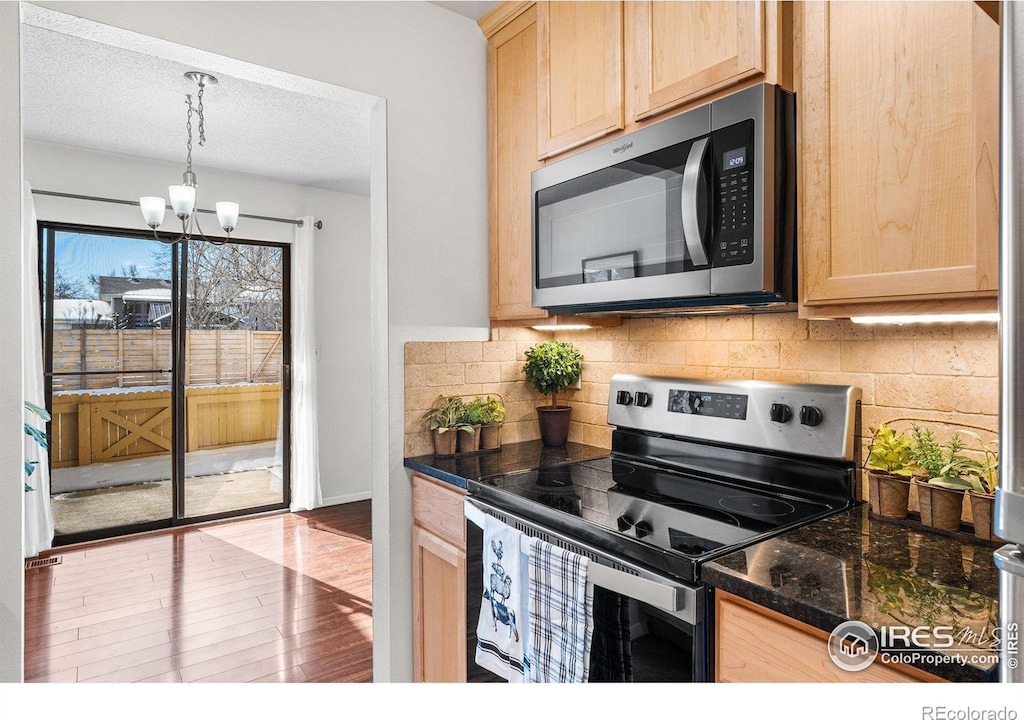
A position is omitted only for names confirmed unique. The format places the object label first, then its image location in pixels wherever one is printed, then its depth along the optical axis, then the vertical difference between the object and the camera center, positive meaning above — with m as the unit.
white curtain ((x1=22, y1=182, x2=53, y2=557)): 3.63 -0.20
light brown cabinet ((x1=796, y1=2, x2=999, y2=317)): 1.03 +0.37
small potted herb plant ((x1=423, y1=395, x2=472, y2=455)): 2.07 -0.25
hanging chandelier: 2.84 +0.80
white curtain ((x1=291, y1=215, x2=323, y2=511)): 4.72 -0.18
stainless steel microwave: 1.30 +0.34
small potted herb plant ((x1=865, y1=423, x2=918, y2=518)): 1.28 -0.27
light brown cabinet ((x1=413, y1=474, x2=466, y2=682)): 1.80 -0.75
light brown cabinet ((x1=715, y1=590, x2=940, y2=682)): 0.86 -0.48
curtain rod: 3.75 +1.02
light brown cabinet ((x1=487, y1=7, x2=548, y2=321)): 2.02 +0.68
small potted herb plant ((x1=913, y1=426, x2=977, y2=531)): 1.19 -0.27
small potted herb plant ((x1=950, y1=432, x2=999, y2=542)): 1.13 -0.27
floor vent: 3.49 -1.26
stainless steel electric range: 1.14 -0.38
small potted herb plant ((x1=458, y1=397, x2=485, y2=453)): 2.10 -0.28
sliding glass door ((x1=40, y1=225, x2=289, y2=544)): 3.97 -0.19
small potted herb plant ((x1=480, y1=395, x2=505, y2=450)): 2.14 -0.27
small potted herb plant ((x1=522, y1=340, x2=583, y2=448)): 2.23 -0.10
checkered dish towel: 1.28 -0.59
